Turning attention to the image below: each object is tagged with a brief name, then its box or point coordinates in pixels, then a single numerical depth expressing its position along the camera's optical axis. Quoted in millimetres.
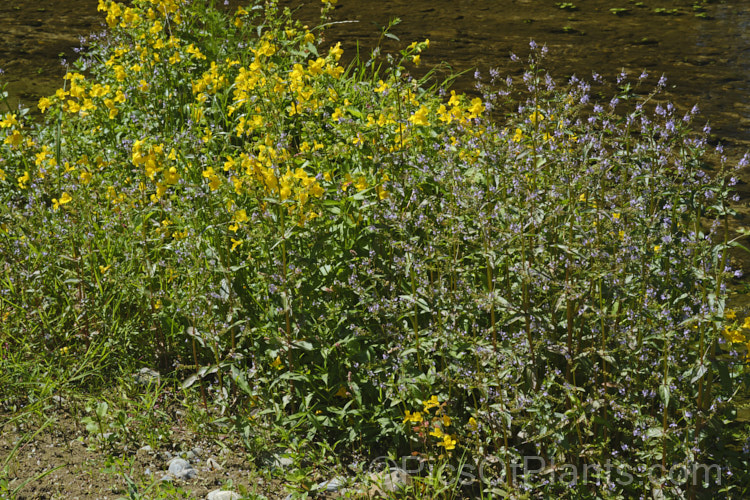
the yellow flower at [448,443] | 2742
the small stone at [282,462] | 2998
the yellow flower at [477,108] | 3268
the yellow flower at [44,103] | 4254
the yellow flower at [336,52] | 3885
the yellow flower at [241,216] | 2969
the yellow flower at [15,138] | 3975
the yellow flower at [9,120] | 3994
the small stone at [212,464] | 3004
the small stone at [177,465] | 2952
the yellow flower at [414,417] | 2768
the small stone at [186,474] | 2923
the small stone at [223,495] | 2807
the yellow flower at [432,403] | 2733
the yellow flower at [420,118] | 3189
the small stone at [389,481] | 2801
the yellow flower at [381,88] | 3592
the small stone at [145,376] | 3385
